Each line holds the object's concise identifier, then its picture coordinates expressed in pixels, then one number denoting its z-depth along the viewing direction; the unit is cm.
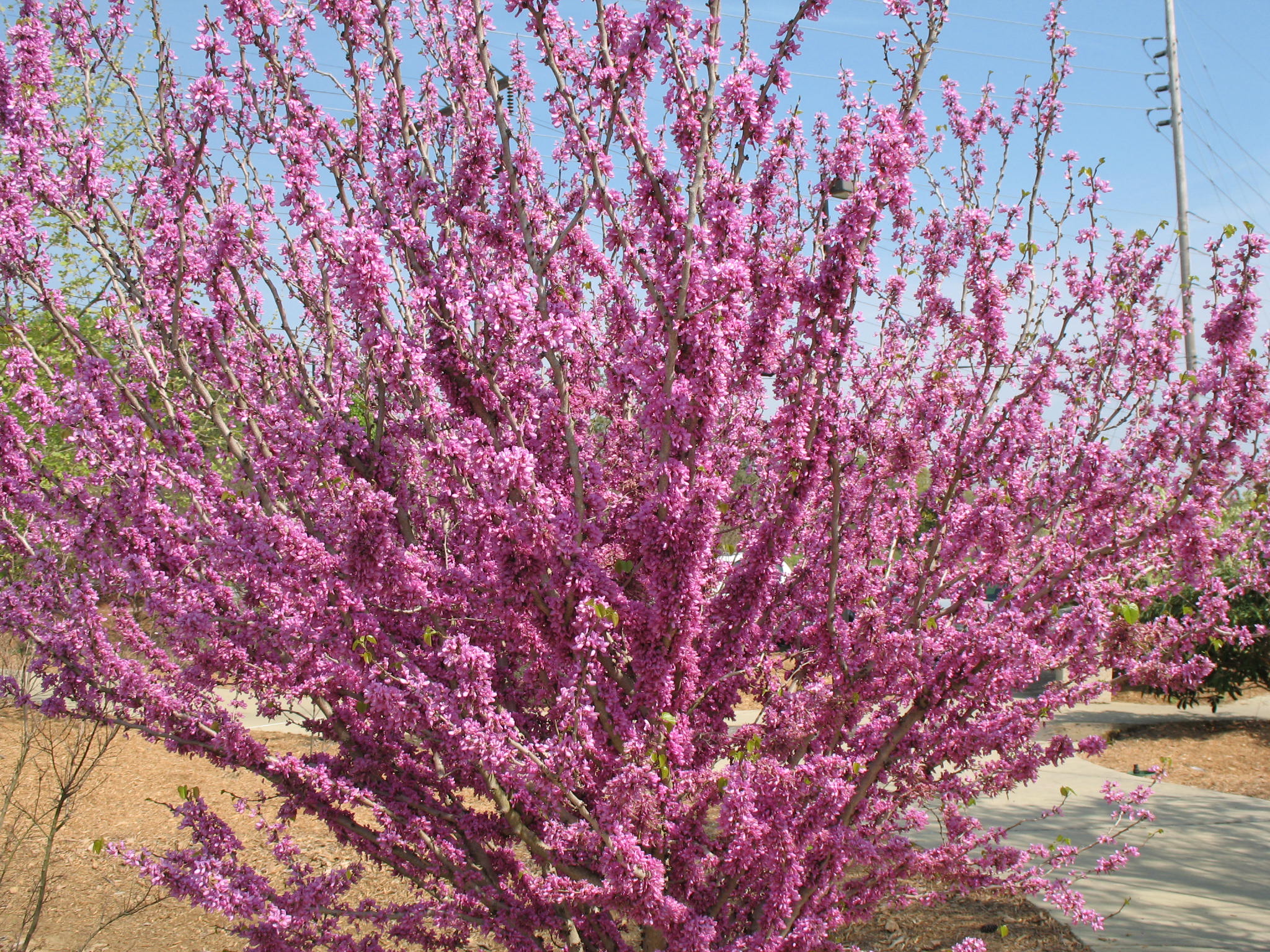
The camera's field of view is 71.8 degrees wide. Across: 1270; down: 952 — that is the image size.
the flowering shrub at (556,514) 290
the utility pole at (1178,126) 1588
